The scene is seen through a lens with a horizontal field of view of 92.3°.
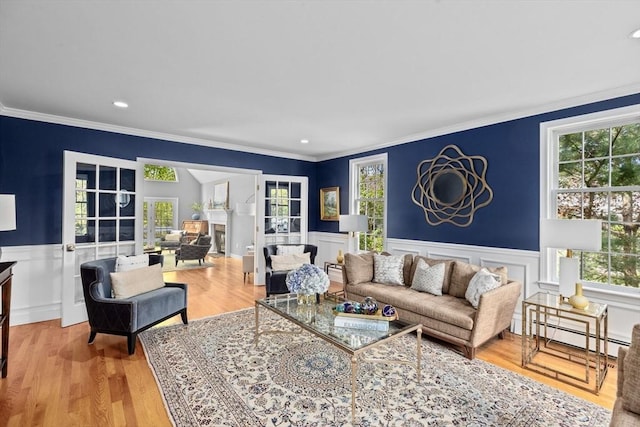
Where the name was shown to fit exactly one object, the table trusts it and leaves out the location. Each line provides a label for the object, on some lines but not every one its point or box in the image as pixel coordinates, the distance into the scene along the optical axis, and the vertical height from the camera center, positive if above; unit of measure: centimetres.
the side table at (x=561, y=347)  246 -129
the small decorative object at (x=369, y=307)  257 -78
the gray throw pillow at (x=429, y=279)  357 -75
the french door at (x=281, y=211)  569 +7
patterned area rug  203 -132
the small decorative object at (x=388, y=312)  252 -80
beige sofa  286 -92
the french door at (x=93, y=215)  360 -2
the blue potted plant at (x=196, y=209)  1086 +17
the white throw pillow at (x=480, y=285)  302 -69
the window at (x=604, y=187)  293 +30
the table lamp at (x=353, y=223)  483 -13
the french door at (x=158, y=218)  1041 -14
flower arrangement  277 -60
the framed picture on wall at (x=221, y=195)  938 +60
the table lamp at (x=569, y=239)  251 -20
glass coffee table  211 -89
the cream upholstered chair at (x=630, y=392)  129 -76
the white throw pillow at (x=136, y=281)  313 -72
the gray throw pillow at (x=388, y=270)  400 -72
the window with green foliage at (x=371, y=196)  528 +35
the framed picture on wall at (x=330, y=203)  596 +23
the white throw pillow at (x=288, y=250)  505 -58
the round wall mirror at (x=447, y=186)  409 +40
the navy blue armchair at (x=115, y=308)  291 -92
